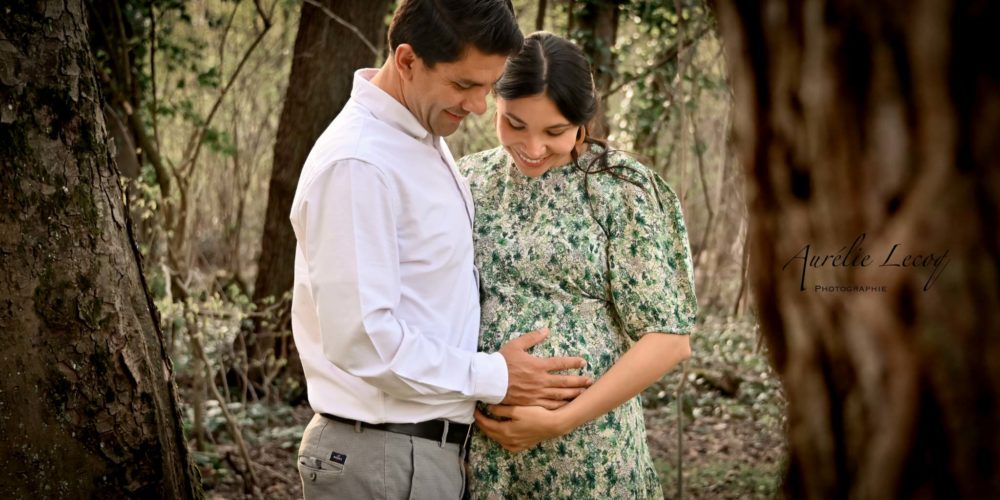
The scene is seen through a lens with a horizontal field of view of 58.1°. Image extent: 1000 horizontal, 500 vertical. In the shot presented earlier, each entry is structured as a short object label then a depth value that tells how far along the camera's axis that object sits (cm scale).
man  205
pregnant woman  237
